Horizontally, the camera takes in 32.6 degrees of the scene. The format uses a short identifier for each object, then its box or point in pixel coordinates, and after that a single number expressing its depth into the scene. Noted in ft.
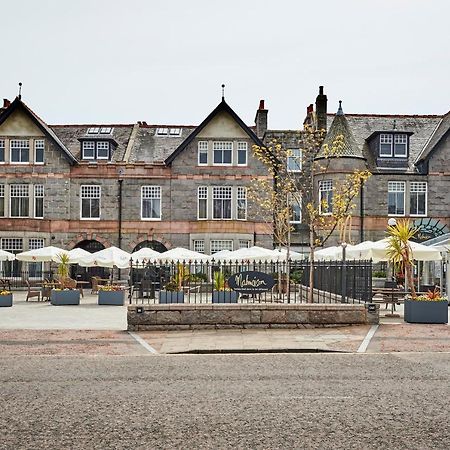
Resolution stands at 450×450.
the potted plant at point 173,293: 82.17
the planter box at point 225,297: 83.71
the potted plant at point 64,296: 103.76
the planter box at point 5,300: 98.94
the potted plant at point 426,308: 71.51
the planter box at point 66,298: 103.76
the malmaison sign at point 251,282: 71.00
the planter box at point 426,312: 71.46
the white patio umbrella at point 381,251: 90.53
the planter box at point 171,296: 81.61
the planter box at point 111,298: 104.78
